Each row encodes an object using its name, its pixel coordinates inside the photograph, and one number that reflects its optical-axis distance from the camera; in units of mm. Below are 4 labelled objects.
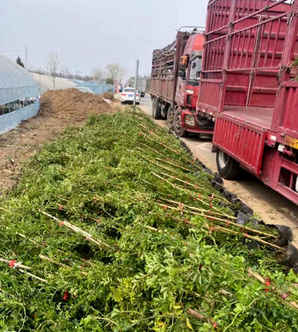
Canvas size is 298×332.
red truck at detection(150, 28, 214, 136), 11315
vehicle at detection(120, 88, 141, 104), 33688
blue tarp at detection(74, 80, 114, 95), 47969
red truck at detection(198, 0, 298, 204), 4434
